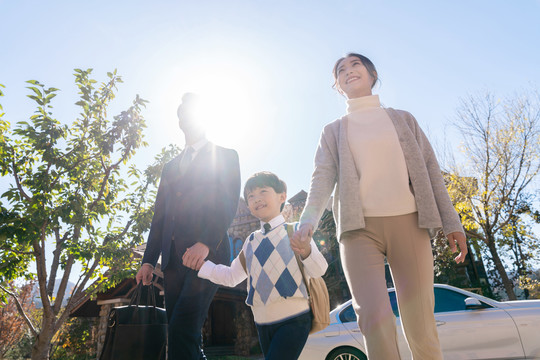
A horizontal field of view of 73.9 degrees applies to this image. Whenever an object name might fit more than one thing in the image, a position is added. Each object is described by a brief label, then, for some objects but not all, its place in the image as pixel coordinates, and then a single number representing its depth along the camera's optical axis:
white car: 5.57
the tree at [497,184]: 13.09
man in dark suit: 2.24
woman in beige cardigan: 1.88
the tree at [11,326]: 16.61
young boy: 2.06
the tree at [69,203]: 5.52
